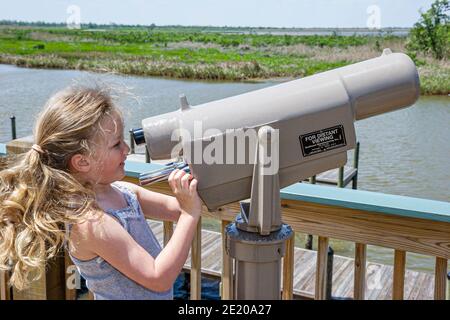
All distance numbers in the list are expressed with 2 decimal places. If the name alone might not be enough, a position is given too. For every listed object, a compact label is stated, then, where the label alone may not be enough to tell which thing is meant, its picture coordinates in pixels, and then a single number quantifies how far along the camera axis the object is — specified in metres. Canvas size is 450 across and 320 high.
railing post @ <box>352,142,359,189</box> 7.02
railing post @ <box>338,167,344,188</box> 5.98
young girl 1.13
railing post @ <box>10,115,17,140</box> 8.46
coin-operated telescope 1.10
